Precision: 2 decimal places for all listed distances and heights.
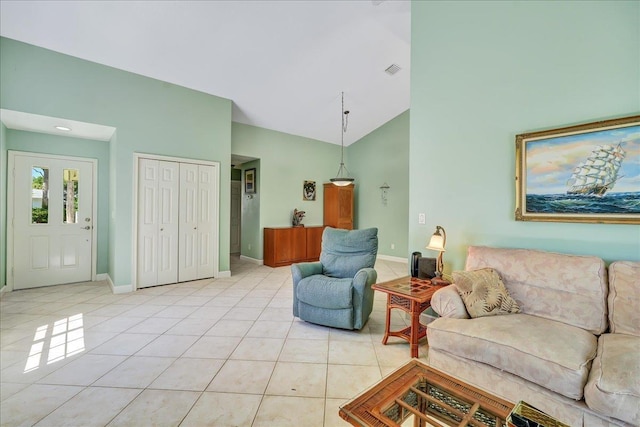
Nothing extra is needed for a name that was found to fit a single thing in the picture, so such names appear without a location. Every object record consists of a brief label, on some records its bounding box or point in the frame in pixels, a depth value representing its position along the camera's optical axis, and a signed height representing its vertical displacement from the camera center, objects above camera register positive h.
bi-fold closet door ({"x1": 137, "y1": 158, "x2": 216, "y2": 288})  4.18 -0.15
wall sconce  6.73 +0.59
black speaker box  2.79 -0.56
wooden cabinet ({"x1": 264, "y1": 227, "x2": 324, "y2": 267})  5.89 -0.72
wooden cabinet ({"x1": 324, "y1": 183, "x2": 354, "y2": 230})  6.71 +0.19
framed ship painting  1.96 +0.33
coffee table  1.11 -0.83
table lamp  2.58 -0.29
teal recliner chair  2.74 -0.73
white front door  4.04 -0.12
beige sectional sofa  1.34 -0.75
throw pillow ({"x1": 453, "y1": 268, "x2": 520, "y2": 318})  2.01 -0.61
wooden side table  2.35 -0.74
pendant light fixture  5.33 +1.35
